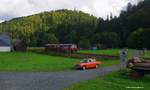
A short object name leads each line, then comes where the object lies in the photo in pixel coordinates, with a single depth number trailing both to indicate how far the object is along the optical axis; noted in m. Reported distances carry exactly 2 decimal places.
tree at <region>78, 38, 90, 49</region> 56.49
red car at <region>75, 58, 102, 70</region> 21.22
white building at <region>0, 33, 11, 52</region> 46.63
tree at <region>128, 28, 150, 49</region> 45.66
